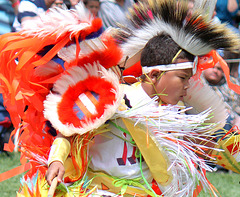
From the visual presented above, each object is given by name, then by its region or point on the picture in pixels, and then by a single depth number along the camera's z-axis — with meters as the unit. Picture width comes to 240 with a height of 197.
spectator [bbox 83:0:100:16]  10.57
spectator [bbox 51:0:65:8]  11.49
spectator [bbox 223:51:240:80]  11.52
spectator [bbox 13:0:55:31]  11.04
